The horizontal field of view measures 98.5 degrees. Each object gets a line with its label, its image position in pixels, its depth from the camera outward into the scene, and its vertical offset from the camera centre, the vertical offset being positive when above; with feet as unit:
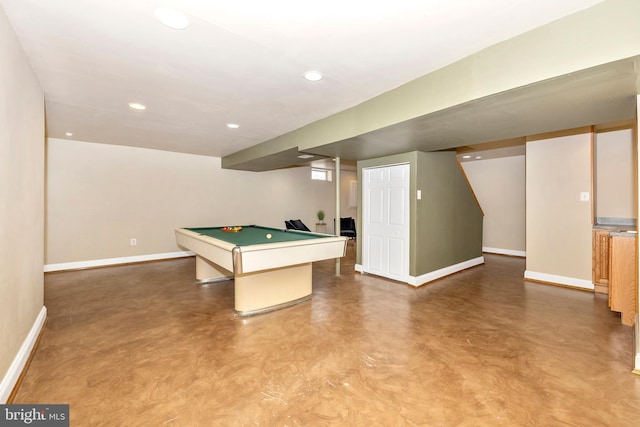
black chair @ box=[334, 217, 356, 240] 27.43 -1.52
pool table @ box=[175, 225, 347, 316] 8.73 -1.59
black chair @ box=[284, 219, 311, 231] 23.38 -1.07
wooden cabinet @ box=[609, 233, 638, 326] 9.28 -2.25
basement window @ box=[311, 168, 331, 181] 29.37 +4.14
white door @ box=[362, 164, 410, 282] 14.37 -0.51
